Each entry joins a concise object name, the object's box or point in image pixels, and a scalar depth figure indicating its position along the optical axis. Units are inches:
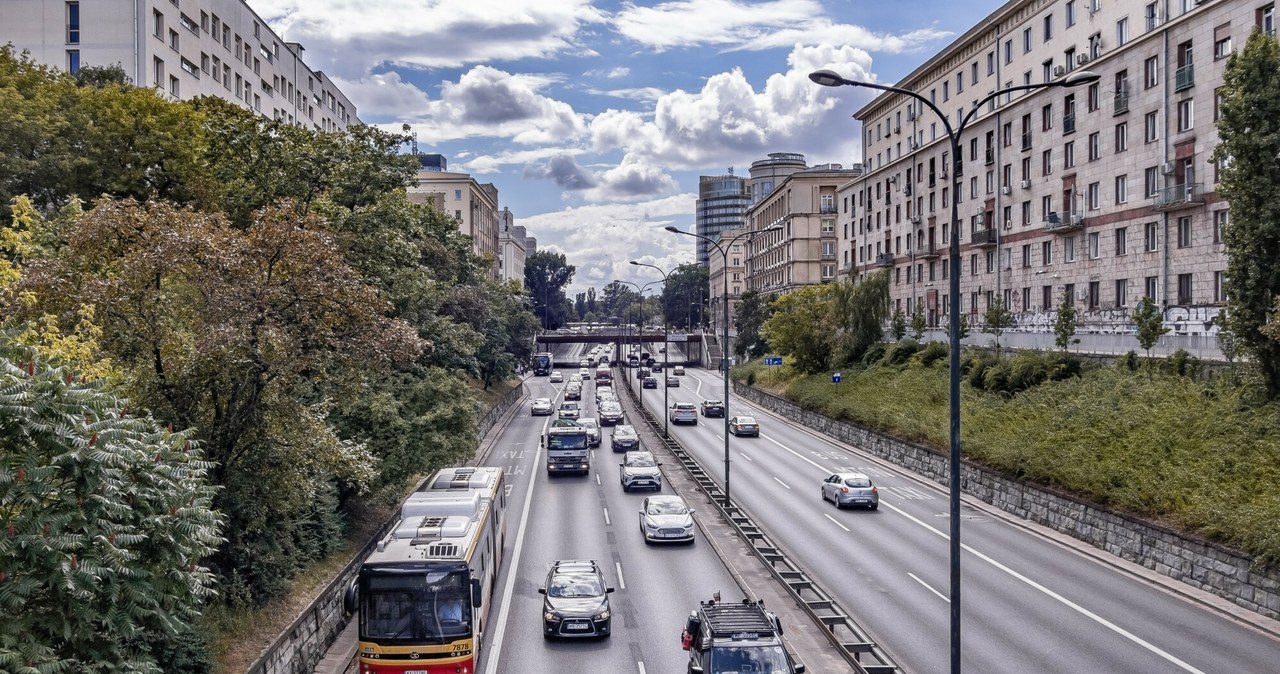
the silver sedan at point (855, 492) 1518.2
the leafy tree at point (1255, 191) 1182.3
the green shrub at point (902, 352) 2596.0
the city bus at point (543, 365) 4870.8
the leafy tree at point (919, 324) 2620.6
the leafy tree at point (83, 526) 401.7
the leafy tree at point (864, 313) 2773.1
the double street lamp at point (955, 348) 586.9
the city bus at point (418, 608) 727.7
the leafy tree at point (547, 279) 7534.5
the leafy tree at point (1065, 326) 1801.2
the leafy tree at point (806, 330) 2974.9
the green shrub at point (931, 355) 2447.1
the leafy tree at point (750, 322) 4249.5
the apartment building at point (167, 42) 1961.1
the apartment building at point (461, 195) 4877.0
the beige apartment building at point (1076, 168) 1704.0
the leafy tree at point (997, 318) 2106.3
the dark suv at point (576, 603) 882.1
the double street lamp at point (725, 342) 1482.0
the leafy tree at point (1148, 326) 1534.2
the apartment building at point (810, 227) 4562.0
